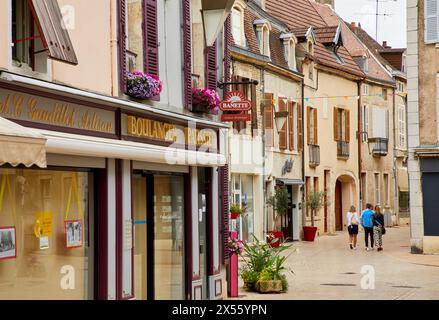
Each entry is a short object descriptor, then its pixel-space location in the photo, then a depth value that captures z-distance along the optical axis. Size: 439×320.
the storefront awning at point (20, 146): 8.00
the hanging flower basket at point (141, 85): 12.41
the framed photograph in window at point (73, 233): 11.02
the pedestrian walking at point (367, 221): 28.74
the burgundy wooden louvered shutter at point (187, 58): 14.48
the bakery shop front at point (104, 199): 9.83
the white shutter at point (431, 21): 27.27
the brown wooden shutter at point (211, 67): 15.46
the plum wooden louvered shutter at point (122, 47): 12.20
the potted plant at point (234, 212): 18.89
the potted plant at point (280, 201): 30.95
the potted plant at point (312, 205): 34.62
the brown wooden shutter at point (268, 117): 31.57
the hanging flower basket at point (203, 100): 14.71
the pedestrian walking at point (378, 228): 28.89
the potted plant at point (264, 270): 16.61
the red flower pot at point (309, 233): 34.56
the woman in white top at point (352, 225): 29.45
